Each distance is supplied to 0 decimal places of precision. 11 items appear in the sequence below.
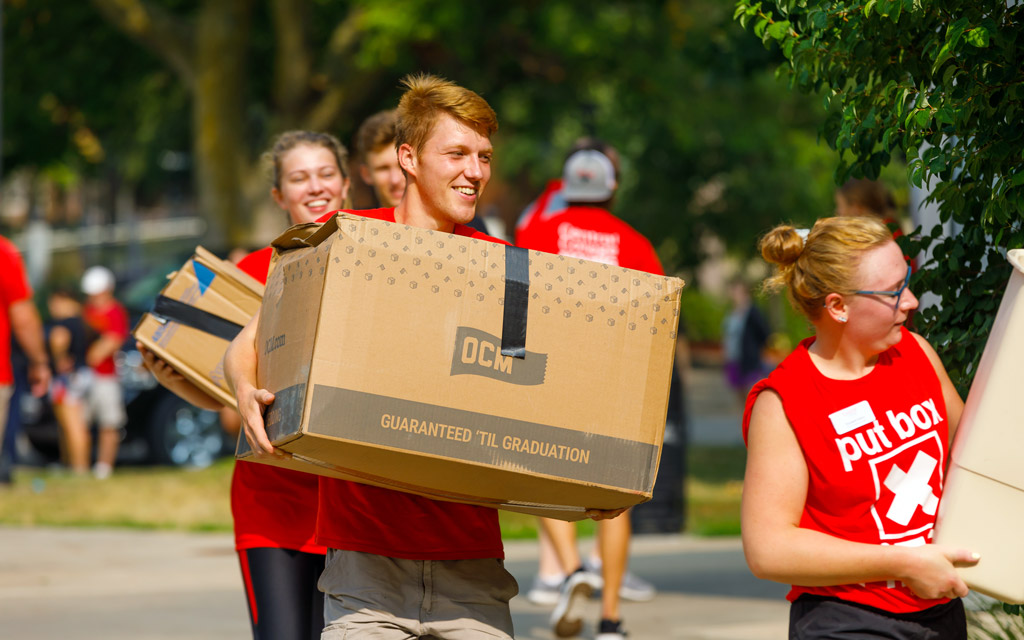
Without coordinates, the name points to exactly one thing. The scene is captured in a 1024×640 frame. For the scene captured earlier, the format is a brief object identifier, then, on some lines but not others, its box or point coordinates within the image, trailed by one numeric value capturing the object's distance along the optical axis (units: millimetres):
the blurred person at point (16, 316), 15820
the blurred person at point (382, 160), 9586
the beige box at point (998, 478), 5469
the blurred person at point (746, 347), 35094
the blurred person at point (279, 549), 8055
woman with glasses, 5766
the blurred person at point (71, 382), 27719
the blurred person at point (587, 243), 12836
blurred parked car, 28797
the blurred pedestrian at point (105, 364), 27516
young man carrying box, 6664
